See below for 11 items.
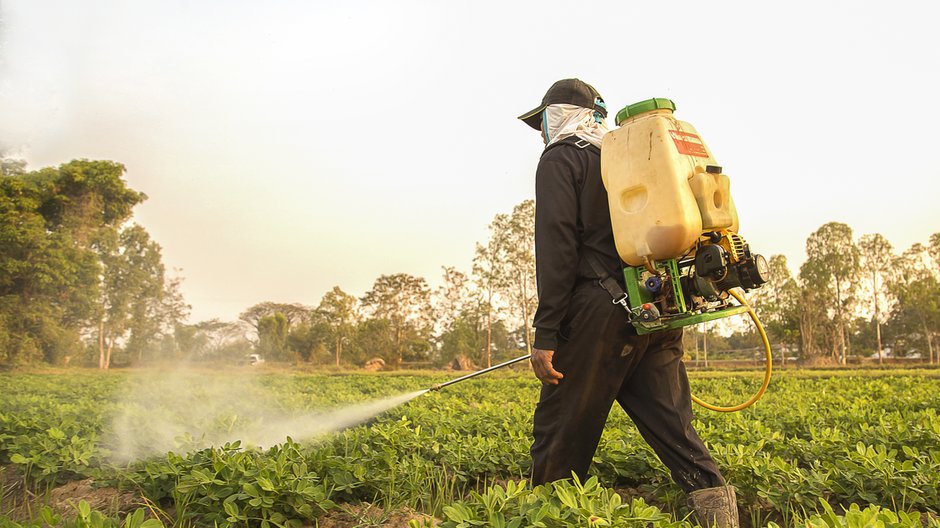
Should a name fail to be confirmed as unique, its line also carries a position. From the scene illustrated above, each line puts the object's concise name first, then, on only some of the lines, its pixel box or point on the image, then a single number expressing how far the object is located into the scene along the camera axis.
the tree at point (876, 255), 42.44
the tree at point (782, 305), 43.31
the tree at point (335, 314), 34.00
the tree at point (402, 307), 36.59
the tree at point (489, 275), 34.12
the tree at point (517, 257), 33.16
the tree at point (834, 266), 41.81
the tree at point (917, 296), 38.75
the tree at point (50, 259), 18.59
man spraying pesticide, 2.36
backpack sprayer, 2.31
